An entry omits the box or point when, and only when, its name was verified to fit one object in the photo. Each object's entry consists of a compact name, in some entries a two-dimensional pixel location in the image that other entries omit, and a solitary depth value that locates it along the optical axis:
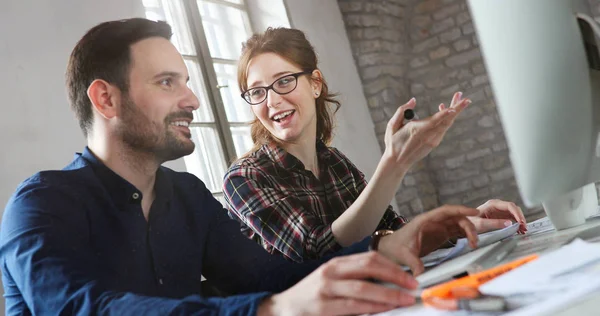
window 2.67
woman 1.22
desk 0.40
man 0.63
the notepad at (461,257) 0.65
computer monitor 0.64
